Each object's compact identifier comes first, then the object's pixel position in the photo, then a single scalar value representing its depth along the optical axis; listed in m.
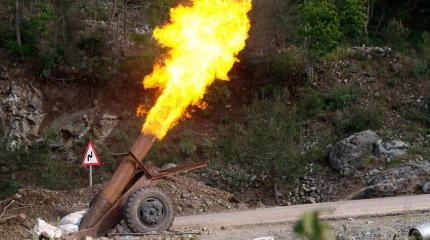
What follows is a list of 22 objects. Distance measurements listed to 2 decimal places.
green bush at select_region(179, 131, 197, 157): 29.36
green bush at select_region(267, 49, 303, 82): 32.38
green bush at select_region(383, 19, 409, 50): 33.84
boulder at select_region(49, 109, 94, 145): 31.50
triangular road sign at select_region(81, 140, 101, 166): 19.26
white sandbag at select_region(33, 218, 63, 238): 10.80
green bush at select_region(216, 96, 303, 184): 21.00
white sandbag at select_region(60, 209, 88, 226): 12.01
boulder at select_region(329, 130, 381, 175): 23.53
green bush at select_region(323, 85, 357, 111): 29.73
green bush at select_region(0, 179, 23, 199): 24.77
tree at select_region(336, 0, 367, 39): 29.98
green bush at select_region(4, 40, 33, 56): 33.69
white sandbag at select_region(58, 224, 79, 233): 11.66
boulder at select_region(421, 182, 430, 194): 19.47
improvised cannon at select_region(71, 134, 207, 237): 11.68
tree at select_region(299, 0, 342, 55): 28.88
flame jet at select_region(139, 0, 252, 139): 12.78
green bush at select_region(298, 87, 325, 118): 29.86
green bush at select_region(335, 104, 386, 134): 27.30
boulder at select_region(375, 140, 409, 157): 23.17
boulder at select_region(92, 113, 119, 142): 31.61
